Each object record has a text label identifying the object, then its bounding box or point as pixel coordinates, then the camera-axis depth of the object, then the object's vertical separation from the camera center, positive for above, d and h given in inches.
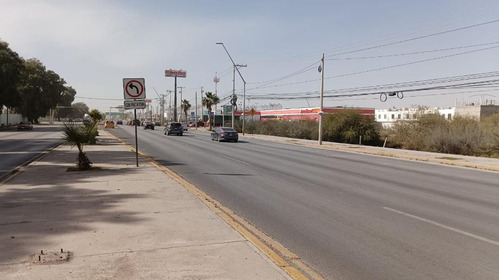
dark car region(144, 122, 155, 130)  2812.5 -93.6
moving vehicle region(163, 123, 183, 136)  1862.7 -74.7
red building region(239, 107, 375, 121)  3170.5 +14.3
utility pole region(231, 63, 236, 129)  1998.5 +75.9
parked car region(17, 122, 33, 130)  2391.2 -90.5
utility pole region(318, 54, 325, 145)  1319.8 +79.5
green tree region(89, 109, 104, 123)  1360.7 -9.8
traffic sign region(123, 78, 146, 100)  536.1 +33.2
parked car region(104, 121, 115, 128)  2794.5 -89.2
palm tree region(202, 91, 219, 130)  2979.8 +105.6
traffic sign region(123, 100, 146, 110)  538.9 +11.8
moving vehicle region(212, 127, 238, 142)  1411.2 -72.8
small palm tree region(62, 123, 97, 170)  505.4 -33.8
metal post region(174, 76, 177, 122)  3373.8 +99.7
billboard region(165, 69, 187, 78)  5790.4 +601.5
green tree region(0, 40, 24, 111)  2362.3 +216.3
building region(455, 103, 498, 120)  3179.6 +58.9
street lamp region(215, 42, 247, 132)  1775.0 +158.4
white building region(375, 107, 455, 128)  4092.5 +36.8
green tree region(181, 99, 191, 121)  3929.1 +83.7
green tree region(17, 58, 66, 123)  3654.0 +208.3
